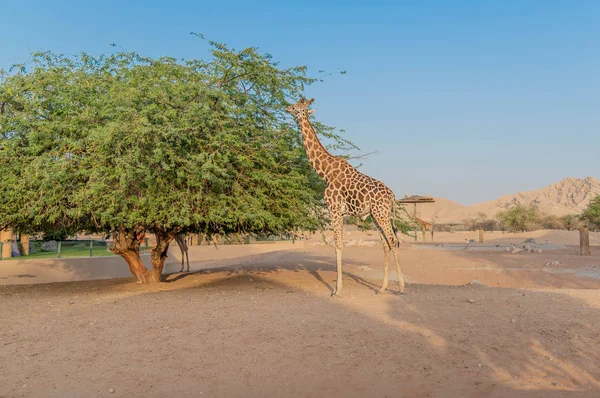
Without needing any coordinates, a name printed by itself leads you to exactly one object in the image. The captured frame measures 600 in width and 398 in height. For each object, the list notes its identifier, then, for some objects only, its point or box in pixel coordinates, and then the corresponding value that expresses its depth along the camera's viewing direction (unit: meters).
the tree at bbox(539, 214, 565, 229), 66.50
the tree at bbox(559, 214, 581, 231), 65.12
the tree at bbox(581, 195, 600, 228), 47.59
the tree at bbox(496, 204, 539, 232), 64.12
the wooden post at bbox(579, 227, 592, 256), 28.34
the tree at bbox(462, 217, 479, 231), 73.81
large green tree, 12.50
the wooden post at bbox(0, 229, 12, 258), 28.85
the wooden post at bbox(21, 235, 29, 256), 33.19
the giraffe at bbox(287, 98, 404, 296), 13.28
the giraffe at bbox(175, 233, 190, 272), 19.52
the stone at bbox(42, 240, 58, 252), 38.09
